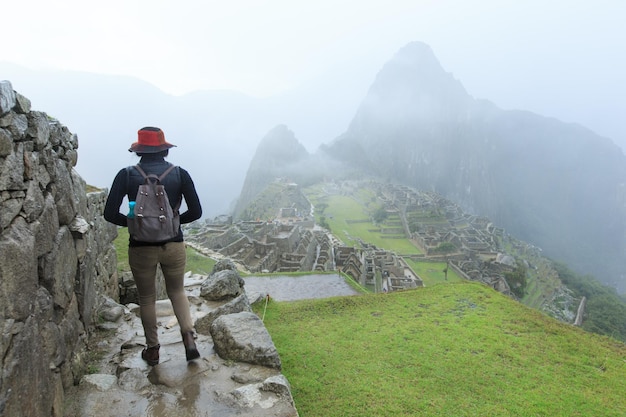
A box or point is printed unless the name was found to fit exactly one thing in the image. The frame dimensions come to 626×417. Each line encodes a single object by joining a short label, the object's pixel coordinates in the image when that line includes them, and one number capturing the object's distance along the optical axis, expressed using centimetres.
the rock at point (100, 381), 388
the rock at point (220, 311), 547
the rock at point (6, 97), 262
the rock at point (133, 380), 390
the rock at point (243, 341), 448
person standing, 375
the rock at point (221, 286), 670
